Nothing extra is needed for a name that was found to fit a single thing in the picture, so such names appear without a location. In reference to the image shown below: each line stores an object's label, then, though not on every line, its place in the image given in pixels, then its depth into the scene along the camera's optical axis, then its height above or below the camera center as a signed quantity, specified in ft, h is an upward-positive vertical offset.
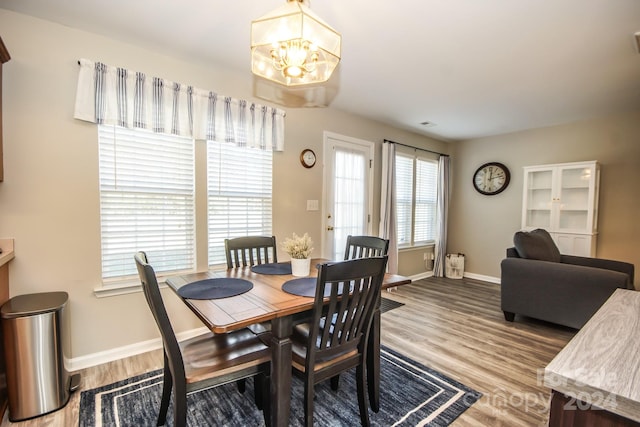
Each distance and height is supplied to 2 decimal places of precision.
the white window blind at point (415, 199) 15.52 +0.05
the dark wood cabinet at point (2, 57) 5.69 +2.81
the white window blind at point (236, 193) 9.10 +0.16
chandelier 4.51 +2.63
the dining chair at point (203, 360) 4.24 -2.66
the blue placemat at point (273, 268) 6.86 -1.71
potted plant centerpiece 6.54 -1.23
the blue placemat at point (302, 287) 5.25 -1.71
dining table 4.22 -1.73
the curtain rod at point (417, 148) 14.52 +2.84
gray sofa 8.80 -2.59
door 12.19 +0.39
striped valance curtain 7.04 +2.47
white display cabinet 12.65 -0.10
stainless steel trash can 5.40 -3.04
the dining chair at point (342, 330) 4.50 -2.24
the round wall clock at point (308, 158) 11.09 +1.57
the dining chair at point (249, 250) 7.73 -1.43
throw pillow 10.37 -1.64
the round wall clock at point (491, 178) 15.85 +1.25
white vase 6.56 -1.52
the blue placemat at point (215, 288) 5.17 -1.71
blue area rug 5.63 -4.28
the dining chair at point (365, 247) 7.66 -1.30
